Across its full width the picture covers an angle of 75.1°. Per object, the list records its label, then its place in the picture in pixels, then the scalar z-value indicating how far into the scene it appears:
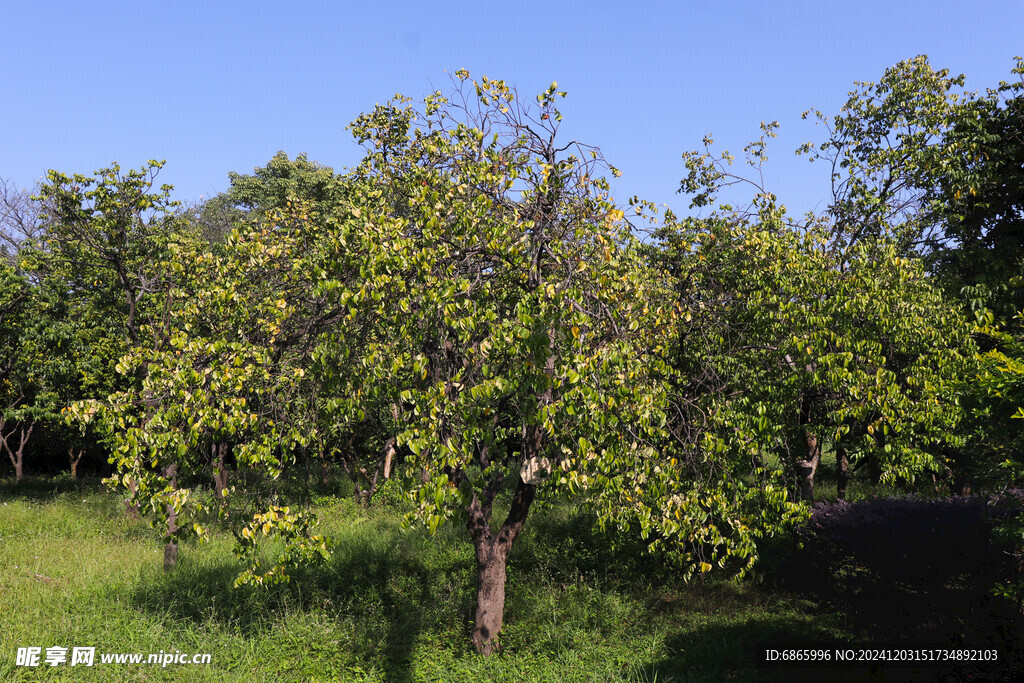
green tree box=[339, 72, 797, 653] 6.05
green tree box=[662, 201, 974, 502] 9.19
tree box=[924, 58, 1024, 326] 16.03
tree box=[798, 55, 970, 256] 14.29
